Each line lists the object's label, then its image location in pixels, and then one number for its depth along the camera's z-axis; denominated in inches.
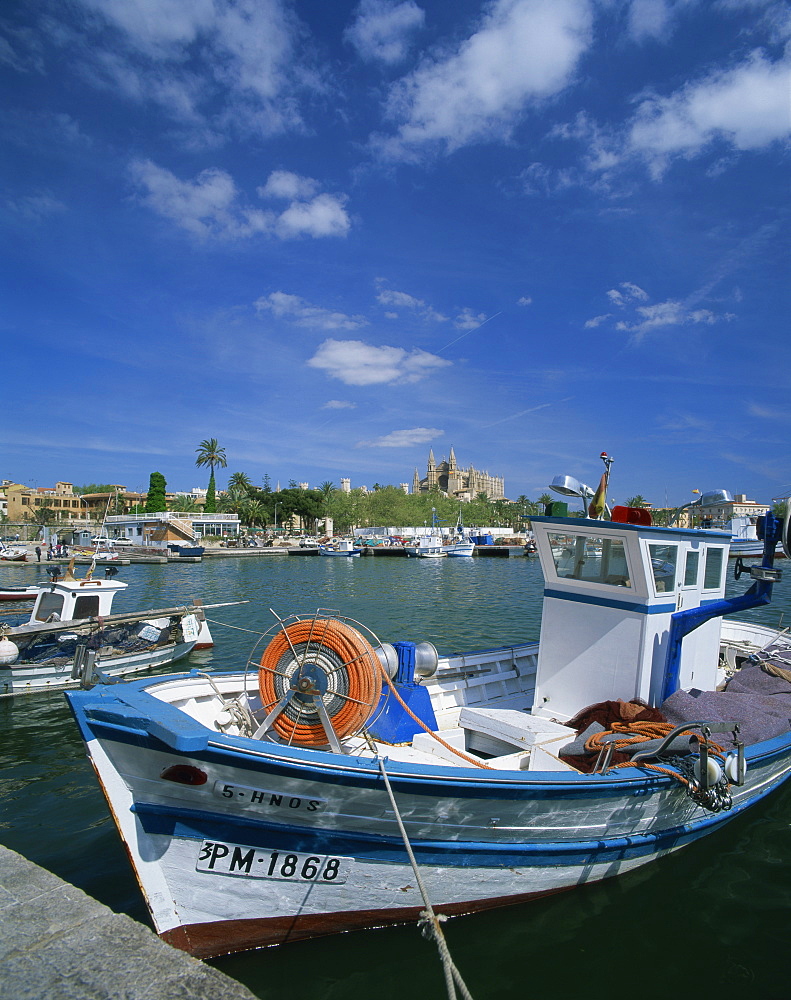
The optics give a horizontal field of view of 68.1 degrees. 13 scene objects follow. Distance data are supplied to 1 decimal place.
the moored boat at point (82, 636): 545.3
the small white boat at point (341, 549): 2920.8
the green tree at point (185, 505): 4674.7
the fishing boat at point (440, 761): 193.6
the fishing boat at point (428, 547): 2982.3
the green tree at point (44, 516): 4013.3
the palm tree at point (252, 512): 3885.3
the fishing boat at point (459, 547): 2997.0
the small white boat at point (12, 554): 2175.2
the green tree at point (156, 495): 3555.6
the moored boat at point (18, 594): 877.8
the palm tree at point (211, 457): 3841.0
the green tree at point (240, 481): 4025.6
